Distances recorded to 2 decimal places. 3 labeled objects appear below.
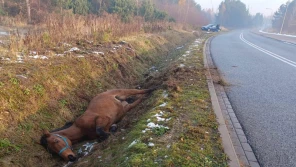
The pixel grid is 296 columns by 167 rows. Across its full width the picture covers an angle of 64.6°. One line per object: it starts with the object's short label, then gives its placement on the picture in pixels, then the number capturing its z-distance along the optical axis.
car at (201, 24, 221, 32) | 43.20
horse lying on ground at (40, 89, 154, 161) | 4.12
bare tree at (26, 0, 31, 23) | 17.24
